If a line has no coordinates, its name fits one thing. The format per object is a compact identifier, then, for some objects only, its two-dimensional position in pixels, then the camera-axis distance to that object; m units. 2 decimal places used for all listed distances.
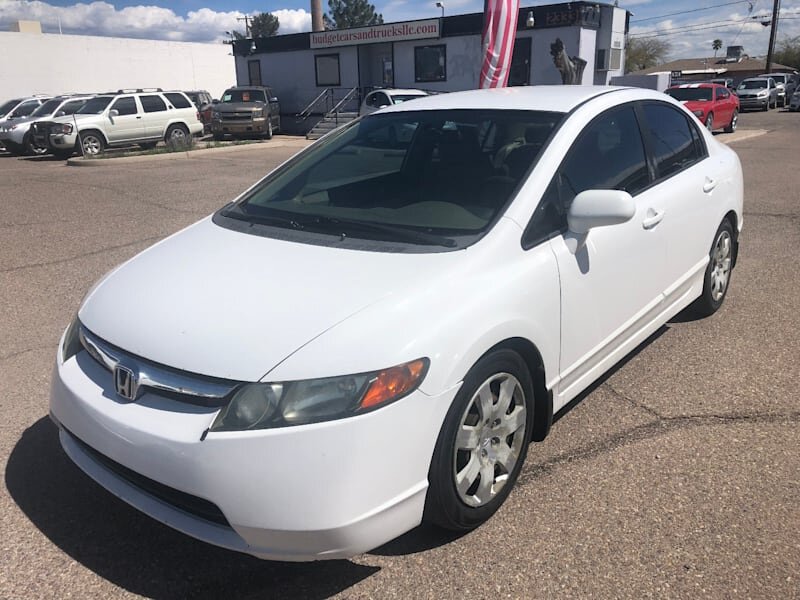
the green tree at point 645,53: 69.81
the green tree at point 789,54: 72.71
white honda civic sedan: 2.13
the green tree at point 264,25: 107.00
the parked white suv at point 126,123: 18.41
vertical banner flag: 10.52
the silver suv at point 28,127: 19.62
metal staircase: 26.50
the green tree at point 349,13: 88.38
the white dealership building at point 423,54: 23.83
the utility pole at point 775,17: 47.51
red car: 20.36
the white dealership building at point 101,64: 37.94
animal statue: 15.18
